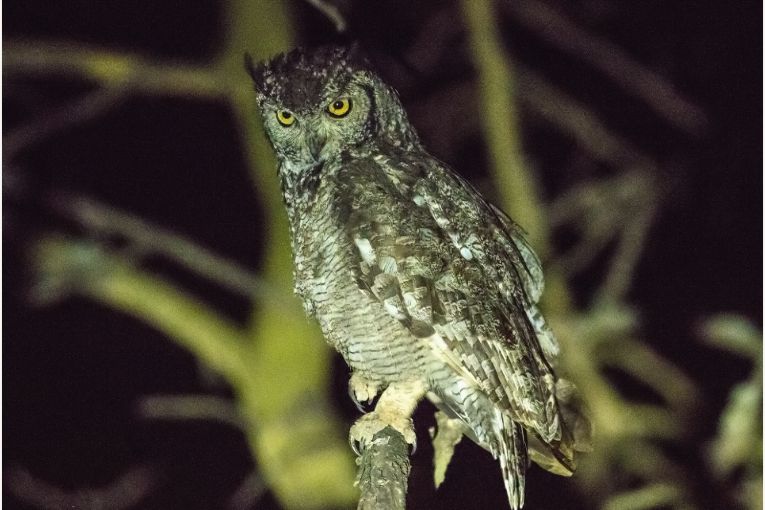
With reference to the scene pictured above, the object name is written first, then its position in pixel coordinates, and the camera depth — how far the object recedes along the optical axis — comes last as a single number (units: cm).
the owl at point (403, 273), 475
